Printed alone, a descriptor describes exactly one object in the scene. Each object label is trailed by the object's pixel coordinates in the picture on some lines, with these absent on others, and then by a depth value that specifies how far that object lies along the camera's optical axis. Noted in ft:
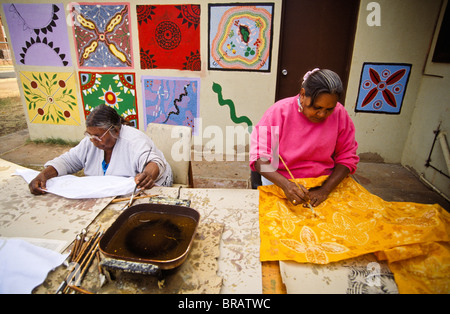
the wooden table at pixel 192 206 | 3.75
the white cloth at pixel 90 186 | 5.42
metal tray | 3.28
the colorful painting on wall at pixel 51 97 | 14.84
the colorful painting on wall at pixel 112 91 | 14.34
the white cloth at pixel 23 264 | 3.35
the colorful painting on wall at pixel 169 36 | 12.96
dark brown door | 12.51
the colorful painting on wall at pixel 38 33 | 13.75
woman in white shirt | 6.21
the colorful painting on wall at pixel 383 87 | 12.47
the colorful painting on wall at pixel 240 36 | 12.53
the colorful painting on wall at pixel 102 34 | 13.33
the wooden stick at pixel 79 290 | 3.29
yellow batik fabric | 3.66
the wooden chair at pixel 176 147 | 7.52
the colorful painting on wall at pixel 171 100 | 14.03
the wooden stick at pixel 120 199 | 5.32
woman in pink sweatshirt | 5.82
